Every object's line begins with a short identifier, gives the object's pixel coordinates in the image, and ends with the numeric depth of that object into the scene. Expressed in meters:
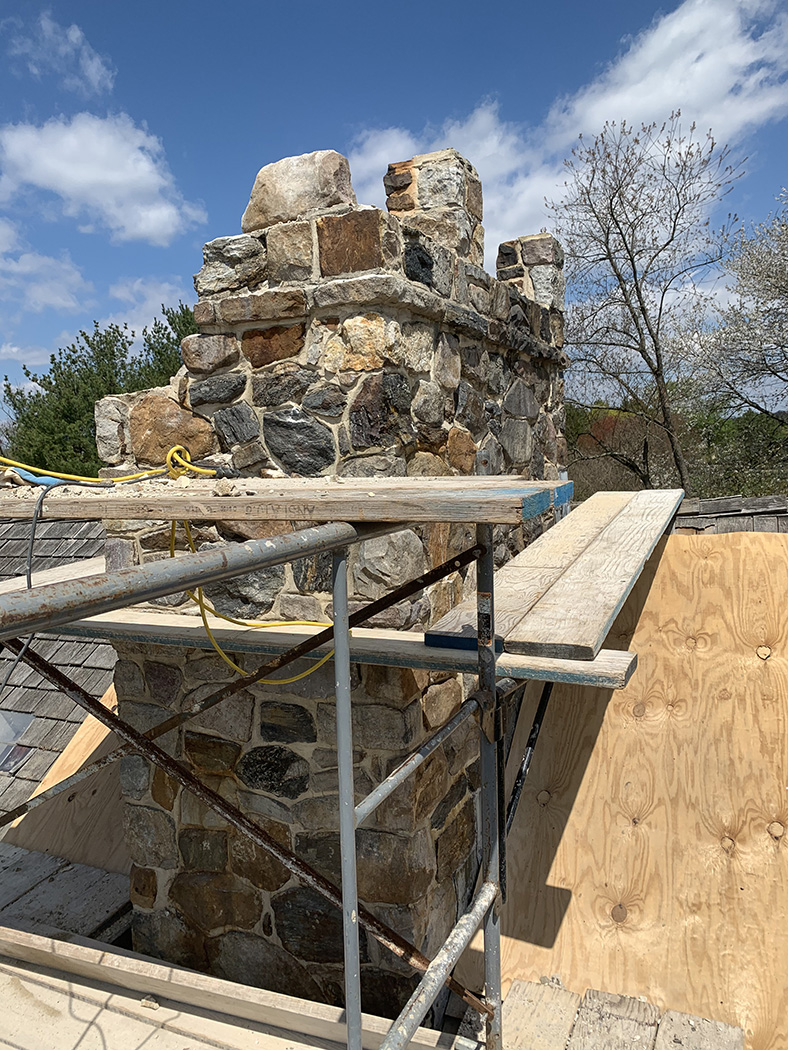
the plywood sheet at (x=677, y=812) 2.62
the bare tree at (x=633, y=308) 12.60
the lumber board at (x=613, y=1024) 2.33
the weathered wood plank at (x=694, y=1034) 2.31
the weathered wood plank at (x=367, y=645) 1.77
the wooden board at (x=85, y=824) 3.66
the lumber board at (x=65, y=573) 2.81
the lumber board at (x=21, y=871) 3.43
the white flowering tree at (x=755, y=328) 11.54
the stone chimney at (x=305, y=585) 2.42
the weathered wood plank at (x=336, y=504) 1.43
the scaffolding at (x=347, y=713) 0.85
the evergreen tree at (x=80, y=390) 17.67
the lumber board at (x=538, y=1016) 2.36
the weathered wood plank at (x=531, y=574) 1.97
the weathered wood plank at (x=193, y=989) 2.04
